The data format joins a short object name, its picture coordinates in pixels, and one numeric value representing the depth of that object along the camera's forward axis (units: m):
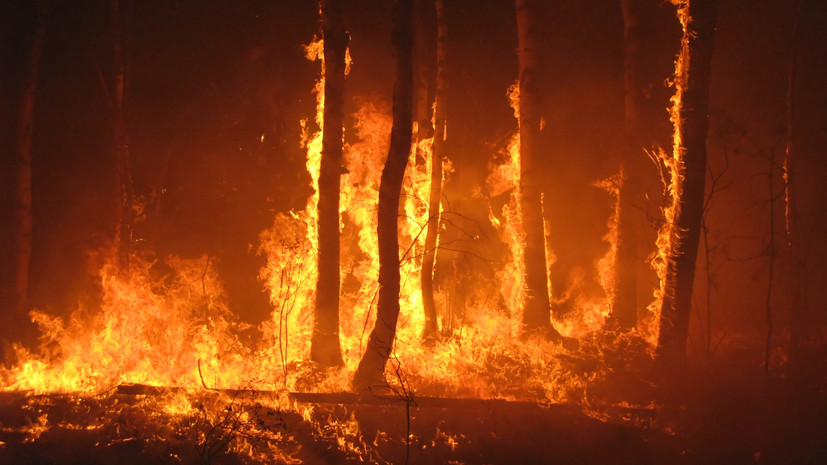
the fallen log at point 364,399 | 7.29
